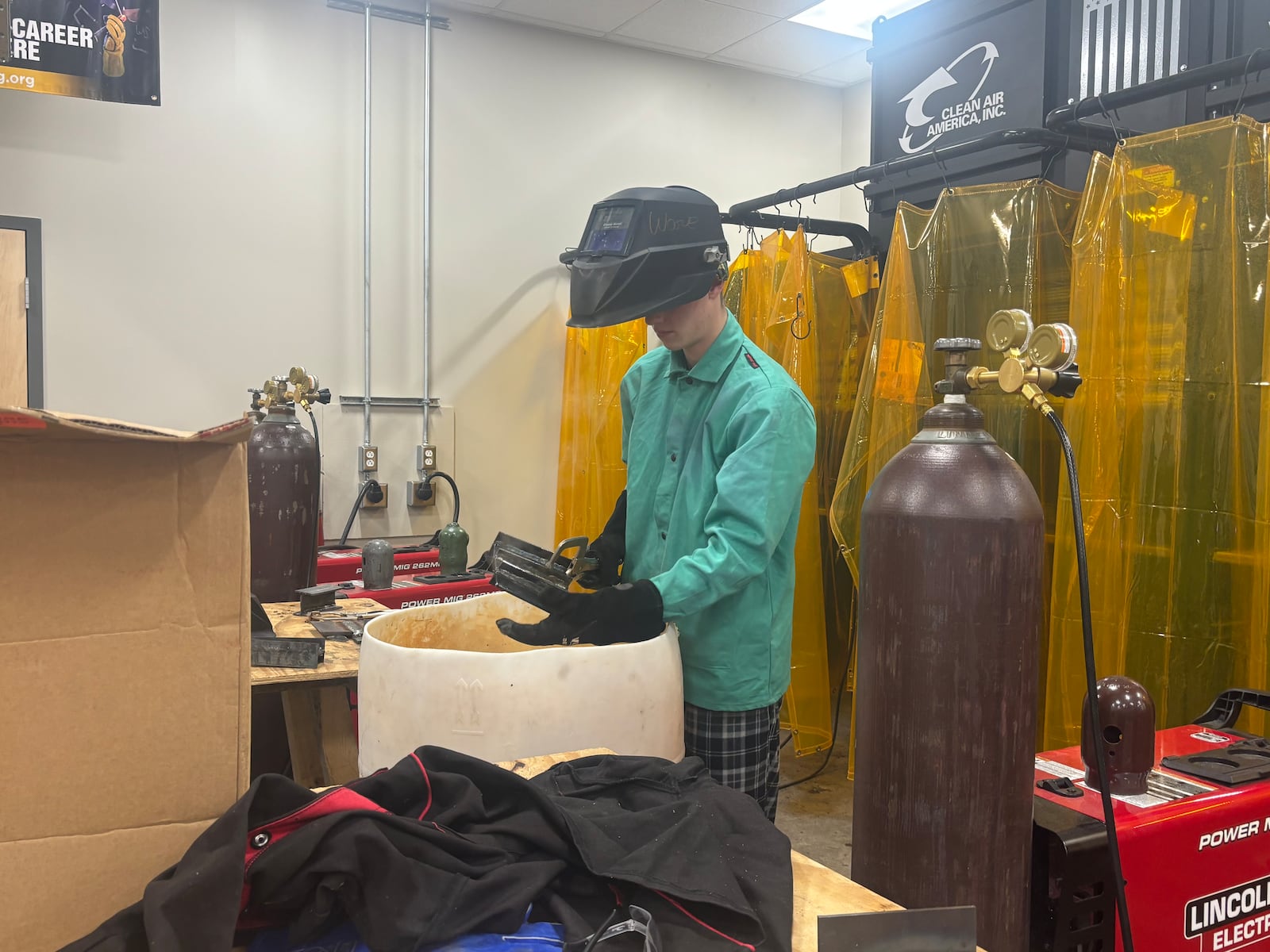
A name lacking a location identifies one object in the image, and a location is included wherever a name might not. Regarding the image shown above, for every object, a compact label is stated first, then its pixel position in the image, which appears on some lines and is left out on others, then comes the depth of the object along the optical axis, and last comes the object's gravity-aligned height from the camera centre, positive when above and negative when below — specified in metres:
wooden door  3.07 +0.37
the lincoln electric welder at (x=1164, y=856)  1.12 -0.52
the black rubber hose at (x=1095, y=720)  1.00 -0.31
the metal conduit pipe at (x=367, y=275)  3.60 +0.62
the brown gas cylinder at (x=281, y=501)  2.30 -0.17
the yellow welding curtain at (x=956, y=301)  2.40 +0.38
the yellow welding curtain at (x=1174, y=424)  1.85 +0.04
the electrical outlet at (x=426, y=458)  3.76 -0.10
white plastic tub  1.18 -0.35
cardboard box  0.67 -0.18
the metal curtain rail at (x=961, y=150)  2.31 +0.78
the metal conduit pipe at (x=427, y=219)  3.69 +0.86
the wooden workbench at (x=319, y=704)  1.72 -0.59
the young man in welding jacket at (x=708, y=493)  1.43 -0.09
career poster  2.93 +1.23
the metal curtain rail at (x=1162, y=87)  1.78 +0.74
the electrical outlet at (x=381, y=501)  3.68 -0.28
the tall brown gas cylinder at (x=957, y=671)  1.04 -0.26
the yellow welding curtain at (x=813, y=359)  3.23 +0.29
